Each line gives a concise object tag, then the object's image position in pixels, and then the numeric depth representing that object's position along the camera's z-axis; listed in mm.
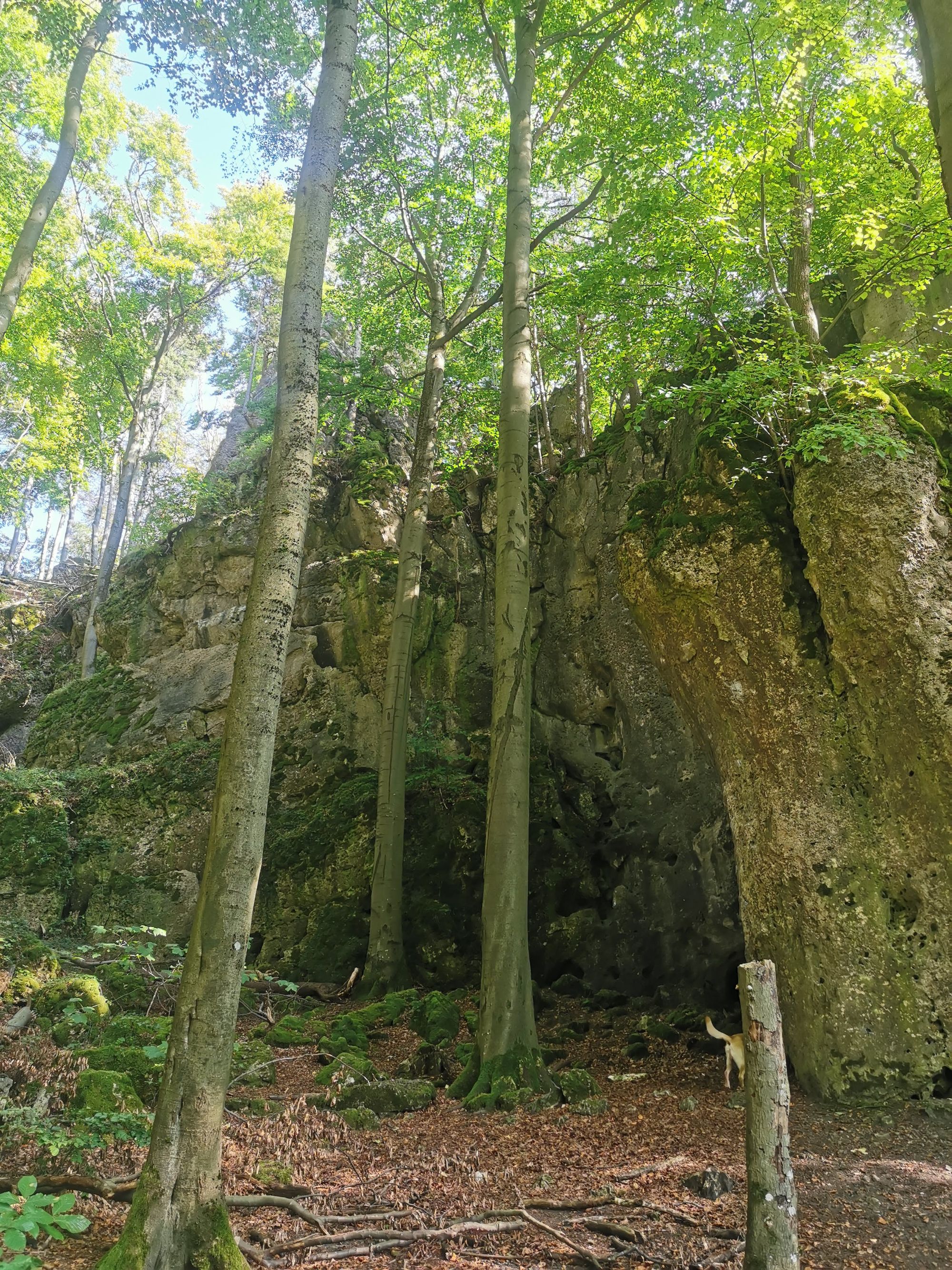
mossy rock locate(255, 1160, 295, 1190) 4758
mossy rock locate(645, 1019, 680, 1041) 8352
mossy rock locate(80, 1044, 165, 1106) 5656
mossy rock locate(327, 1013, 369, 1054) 7969
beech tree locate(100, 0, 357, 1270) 3426
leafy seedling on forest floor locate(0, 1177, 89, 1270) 2580
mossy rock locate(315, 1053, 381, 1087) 7008
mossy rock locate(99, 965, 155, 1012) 8508
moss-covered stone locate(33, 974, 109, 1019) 6953
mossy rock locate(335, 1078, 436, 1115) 6598
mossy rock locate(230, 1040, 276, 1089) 6871
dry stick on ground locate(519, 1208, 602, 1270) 3873
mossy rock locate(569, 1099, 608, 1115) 6414
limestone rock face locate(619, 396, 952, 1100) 6027
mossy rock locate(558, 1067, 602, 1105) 6738
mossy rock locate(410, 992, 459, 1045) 8508
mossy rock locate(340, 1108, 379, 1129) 6160
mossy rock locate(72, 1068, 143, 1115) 4961
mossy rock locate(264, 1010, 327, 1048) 8195
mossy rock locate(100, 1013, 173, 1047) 6539
